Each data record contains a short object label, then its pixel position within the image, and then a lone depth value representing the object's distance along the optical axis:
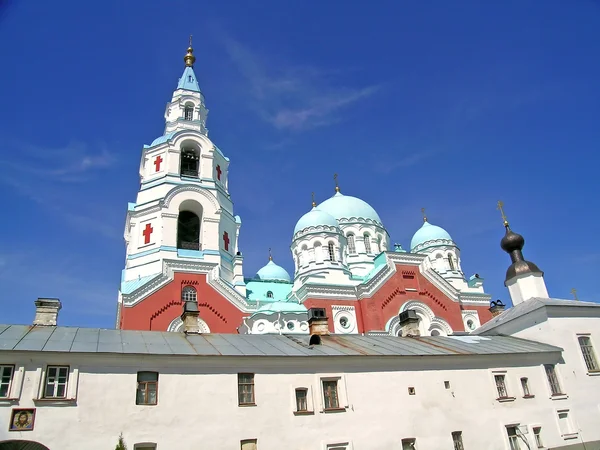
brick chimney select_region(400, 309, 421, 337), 18.27
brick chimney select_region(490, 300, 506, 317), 29.71
